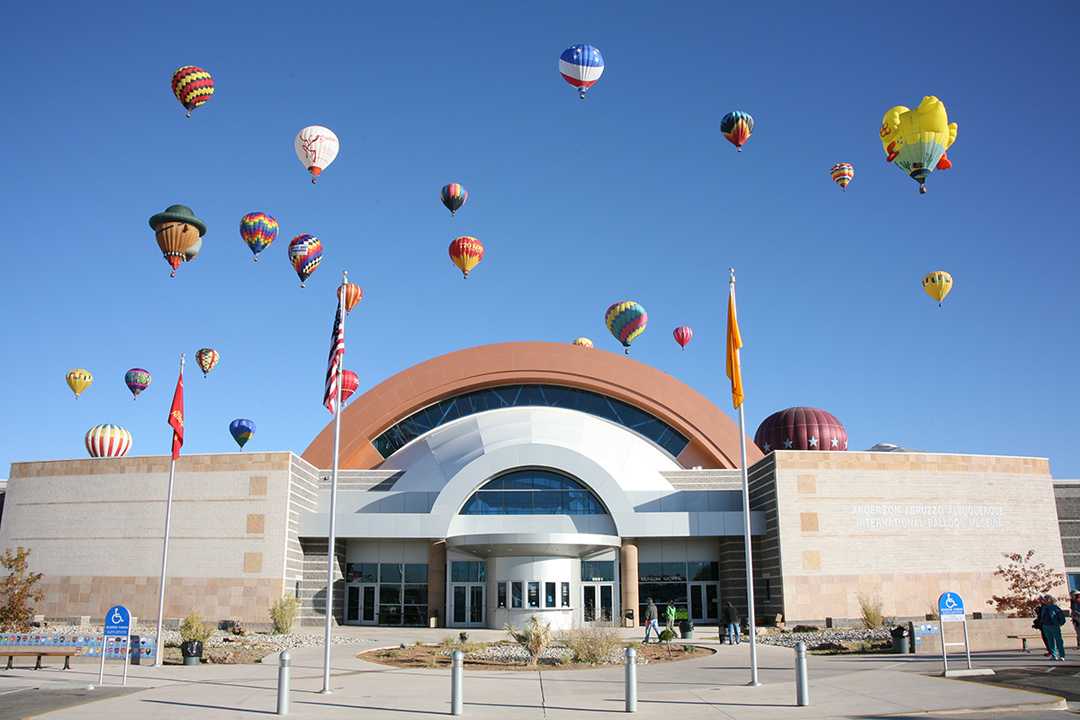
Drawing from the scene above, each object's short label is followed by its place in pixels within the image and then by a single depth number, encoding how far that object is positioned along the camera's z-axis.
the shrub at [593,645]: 22.25
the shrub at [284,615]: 32.91
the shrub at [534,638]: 22.39
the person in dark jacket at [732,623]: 28.83
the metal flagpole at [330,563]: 17.06
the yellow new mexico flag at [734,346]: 20.56
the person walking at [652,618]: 29.45
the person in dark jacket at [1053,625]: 20.42
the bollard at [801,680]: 14.70
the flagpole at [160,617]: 22.56
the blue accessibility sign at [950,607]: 19.39
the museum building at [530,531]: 36.69
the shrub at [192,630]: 24.83
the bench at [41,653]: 21.56
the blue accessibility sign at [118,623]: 19.19
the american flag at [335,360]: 20.19
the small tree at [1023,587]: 27.86
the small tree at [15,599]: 26.47
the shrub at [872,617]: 29.47
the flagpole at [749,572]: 17.62
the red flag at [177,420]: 24.94
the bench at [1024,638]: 23.83
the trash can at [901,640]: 24.38
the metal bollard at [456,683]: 14.21
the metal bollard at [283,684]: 14.27
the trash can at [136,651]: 23.03
